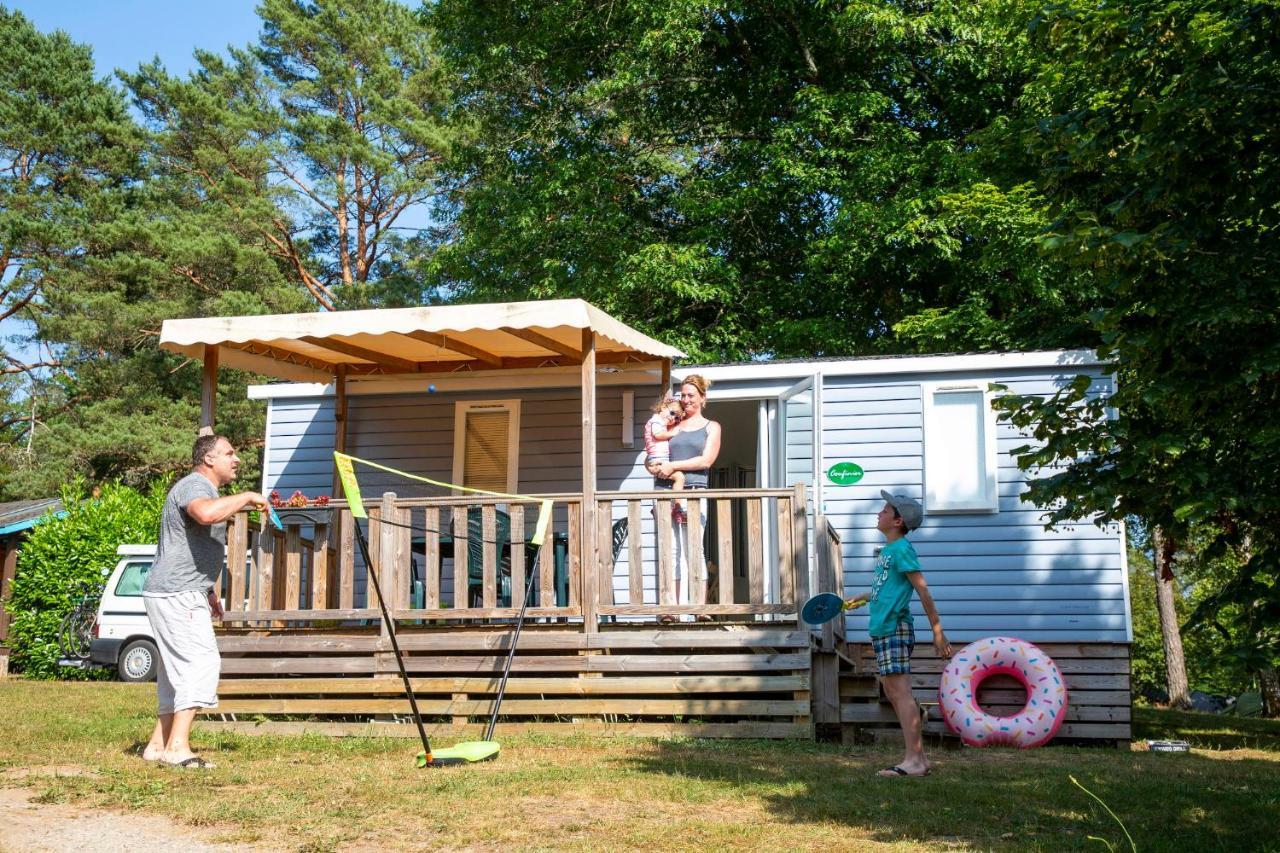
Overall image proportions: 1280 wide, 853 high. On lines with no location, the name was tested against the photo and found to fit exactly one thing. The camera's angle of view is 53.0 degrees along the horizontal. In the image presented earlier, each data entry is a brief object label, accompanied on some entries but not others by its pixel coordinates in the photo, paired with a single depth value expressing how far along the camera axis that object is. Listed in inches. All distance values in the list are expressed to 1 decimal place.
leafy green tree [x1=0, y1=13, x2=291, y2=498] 968.9
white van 585.9
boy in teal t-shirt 237.8
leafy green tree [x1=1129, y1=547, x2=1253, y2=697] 1031.0
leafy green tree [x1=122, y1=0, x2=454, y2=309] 1029.2
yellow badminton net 229.1
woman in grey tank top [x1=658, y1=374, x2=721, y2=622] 335.0
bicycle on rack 615.5
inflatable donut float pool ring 331.3
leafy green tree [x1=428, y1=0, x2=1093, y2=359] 641.0
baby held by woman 340.3
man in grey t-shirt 229.3
